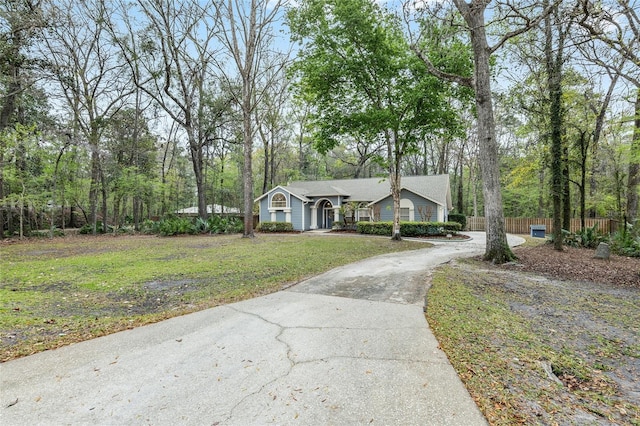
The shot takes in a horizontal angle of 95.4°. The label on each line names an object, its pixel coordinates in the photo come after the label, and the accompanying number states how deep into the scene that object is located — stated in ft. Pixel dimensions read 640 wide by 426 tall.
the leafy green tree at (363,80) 39.06
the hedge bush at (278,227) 71.36
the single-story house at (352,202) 67.15
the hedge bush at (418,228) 56.18
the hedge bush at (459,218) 75.87
